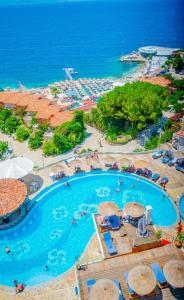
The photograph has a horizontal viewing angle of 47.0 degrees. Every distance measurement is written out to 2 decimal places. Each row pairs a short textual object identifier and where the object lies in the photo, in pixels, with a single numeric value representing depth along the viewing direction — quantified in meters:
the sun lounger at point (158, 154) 23.30
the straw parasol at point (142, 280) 12.52
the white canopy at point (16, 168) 20.65
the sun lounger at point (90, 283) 13.38
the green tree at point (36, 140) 26.38
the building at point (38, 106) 29.91
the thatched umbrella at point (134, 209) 16.63
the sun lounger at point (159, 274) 13.28
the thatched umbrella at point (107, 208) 17.10
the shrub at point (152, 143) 24.89
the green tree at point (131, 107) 25.18
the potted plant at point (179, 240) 15.42
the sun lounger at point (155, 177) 20.96
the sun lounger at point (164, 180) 20.47
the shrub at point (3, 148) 25.69
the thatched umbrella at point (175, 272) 12.76
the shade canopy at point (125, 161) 22.66
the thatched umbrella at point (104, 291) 12.27
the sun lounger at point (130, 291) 12.93
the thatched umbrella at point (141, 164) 22.50
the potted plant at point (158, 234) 15.58
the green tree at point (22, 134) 28.05
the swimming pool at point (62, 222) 15.87
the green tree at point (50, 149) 24.91
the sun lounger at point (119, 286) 12.91
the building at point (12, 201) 17.92
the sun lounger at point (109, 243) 15.05
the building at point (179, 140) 23.47
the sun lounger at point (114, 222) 16.51
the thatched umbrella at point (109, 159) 22.82
